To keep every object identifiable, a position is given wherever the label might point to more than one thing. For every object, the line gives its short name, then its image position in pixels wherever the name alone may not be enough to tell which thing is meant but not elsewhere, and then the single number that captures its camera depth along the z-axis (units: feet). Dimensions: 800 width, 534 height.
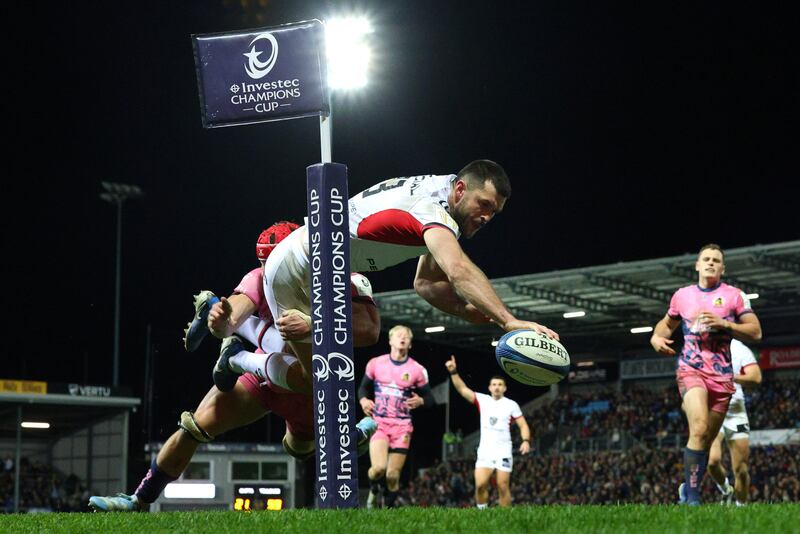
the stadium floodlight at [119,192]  149.28
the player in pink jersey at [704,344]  31.96
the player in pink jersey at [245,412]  25.40
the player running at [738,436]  37.86
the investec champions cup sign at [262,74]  22.99
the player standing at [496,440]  53.98
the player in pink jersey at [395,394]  48.08
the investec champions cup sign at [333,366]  21.27
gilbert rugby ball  18.44
